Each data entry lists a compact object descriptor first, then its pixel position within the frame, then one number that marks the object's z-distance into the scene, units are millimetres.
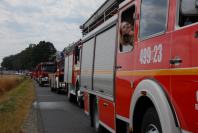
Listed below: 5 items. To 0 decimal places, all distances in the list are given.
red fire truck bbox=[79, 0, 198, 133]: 5047
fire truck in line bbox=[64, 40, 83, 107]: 20809
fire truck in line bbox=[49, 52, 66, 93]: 30688
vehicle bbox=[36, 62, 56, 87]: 52344
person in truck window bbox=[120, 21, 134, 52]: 7580
